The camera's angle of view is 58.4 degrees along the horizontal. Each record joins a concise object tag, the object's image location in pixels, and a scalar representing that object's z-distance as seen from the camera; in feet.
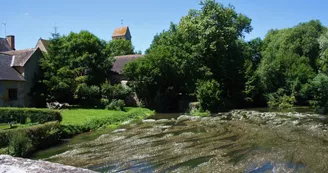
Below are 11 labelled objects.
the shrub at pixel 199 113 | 123.61
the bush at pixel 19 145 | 54.29
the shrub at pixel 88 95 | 132.16
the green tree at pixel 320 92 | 109.70
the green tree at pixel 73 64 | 131.23
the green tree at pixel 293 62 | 155.63
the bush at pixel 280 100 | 148.77
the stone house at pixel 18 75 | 112.37
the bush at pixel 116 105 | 127.34
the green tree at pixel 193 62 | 144.66
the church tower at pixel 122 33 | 360.69
